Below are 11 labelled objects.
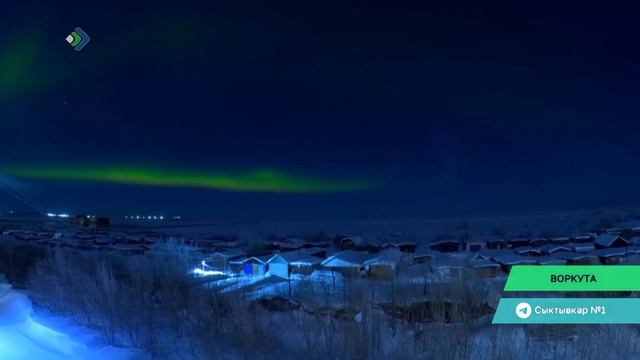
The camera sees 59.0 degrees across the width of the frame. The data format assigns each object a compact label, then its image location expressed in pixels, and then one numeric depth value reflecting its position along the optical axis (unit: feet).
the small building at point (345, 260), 104.52
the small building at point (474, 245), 160.45
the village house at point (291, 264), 109.22
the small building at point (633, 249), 102.12
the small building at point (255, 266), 115.69
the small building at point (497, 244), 164.14
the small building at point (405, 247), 155.02
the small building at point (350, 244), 183.52
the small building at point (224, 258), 115.03
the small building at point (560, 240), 170.53
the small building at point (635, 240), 142.33
